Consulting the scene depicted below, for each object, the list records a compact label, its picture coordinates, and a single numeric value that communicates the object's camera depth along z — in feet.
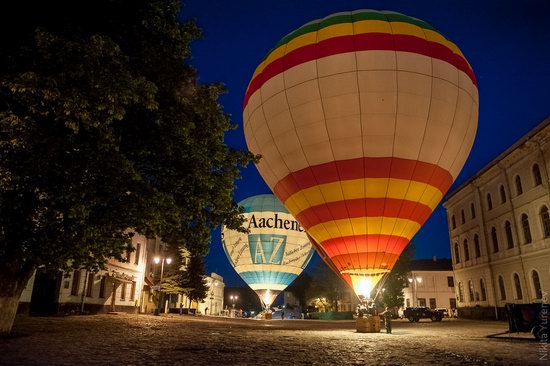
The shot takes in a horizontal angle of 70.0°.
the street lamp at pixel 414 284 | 198.45
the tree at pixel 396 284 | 156.04
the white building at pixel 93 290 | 72.79
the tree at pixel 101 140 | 24.52
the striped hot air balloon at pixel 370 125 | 49.73
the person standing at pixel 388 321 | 54.08
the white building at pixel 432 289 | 206.18
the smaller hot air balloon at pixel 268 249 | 115.14
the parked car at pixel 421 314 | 106.22
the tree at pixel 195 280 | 143.07
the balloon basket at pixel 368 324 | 55.26
